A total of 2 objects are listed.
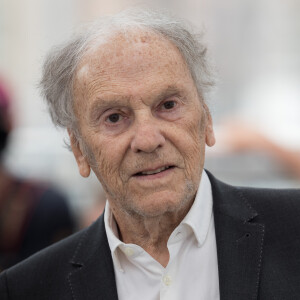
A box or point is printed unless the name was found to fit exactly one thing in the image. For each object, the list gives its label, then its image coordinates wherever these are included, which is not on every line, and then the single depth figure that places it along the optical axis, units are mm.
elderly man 2701
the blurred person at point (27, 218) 3949
